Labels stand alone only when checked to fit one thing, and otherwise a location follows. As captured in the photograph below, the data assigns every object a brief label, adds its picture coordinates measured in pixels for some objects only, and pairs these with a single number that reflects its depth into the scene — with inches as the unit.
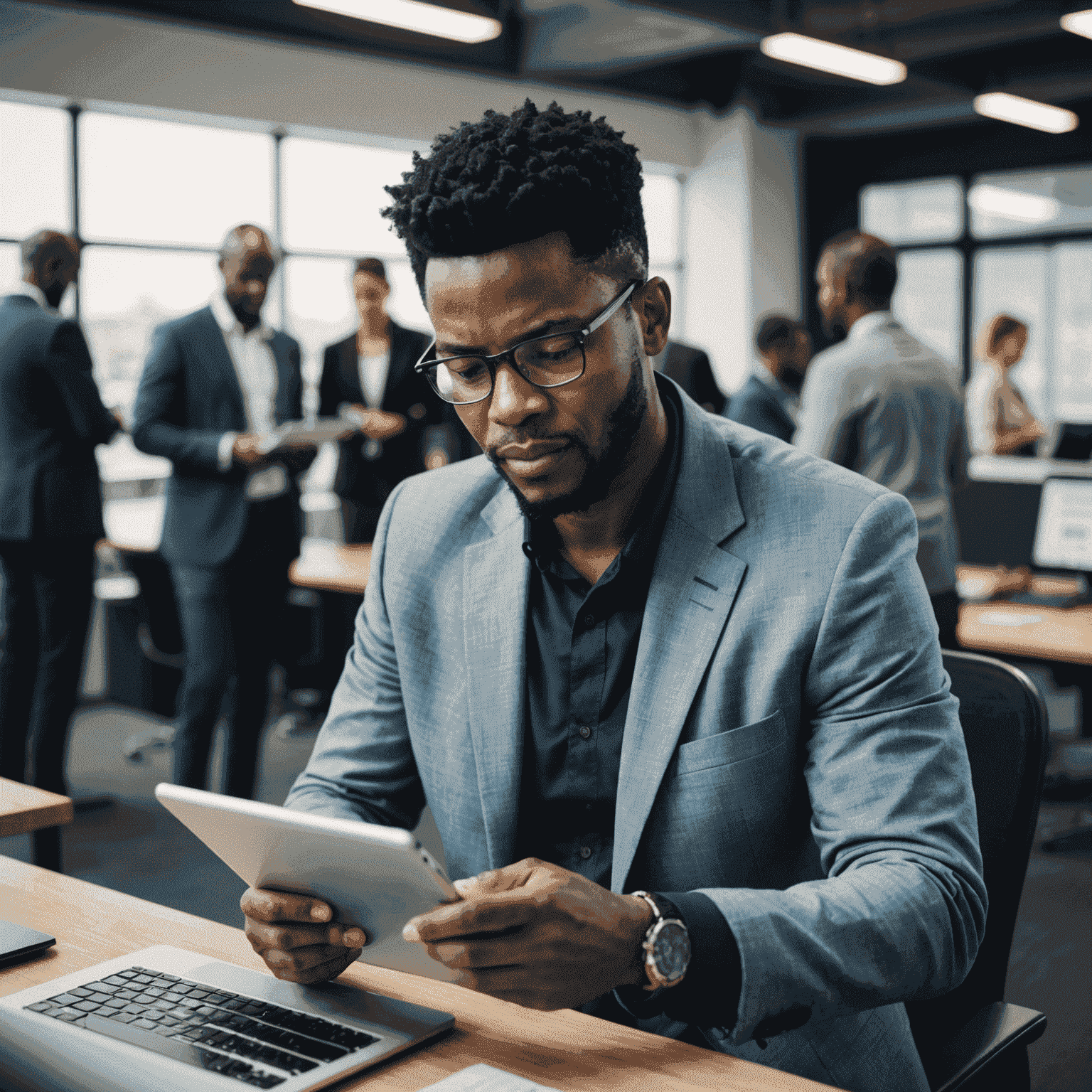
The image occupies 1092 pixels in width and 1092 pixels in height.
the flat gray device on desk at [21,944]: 43.4
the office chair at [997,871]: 46.9
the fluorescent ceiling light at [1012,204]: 350.6
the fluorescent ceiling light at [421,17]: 198.2
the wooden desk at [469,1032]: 35.4
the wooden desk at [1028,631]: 119.7
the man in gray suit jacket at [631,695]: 37.5
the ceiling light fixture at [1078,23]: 213.2
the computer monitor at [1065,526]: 148.0
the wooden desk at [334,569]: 157.9
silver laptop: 34.6
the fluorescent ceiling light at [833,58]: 229.9
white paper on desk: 34.2
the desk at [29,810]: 59.4
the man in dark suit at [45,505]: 141.6
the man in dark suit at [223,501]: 133.9
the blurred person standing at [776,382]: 193.9
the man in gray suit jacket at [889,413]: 128.6
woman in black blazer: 189.9
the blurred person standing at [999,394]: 263.0
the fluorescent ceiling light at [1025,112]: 294.8
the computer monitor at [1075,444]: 203.9
